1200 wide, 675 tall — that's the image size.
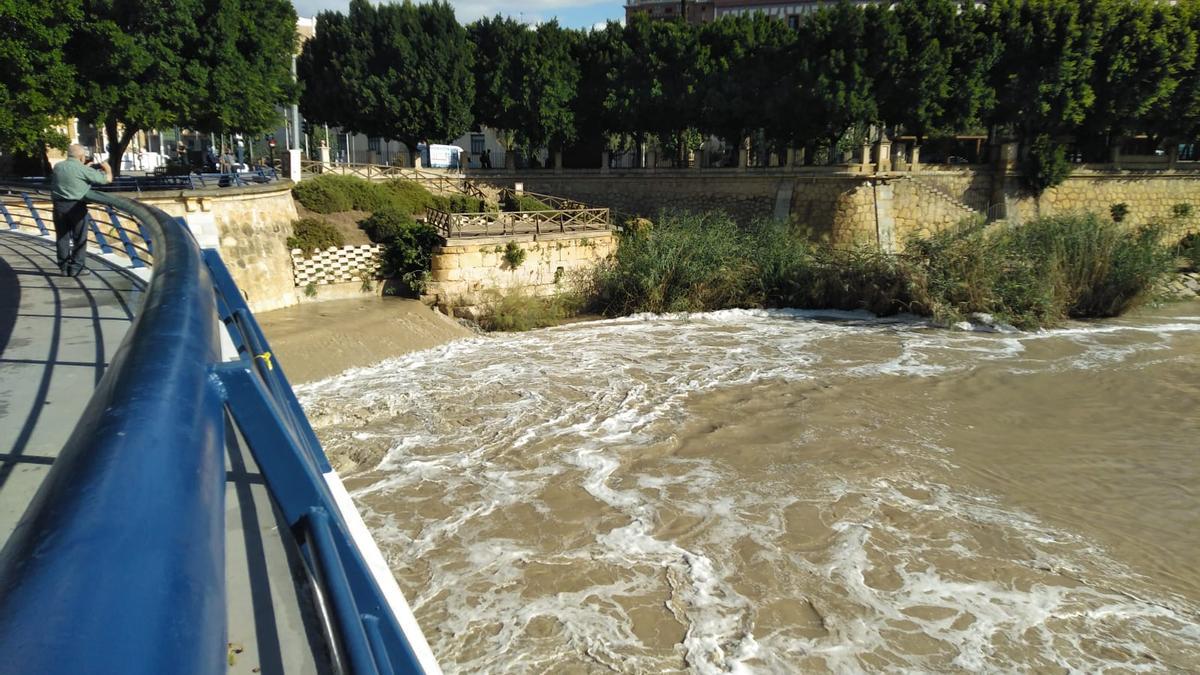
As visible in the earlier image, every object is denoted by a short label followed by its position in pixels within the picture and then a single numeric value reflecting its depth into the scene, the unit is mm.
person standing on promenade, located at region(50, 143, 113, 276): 6352
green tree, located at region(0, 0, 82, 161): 13758
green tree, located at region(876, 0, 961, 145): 22531
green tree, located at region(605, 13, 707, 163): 25656
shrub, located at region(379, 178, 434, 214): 21109
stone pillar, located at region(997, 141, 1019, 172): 23750
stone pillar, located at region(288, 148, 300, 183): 20062
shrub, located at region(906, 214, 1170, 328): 16391
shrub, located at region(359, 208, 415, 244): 18281
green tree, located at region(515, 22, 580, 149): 26641
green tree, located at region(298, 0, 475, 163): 26234
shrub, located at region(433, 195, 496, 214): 22261
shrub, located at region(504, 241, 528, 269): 18266
